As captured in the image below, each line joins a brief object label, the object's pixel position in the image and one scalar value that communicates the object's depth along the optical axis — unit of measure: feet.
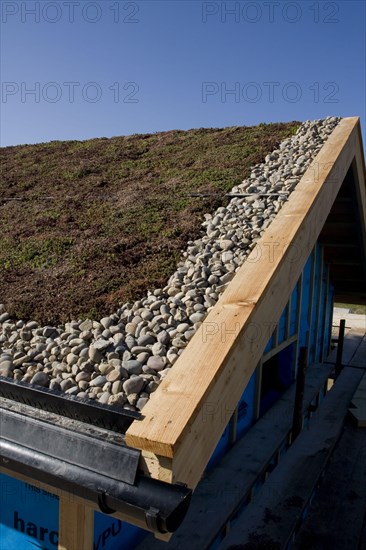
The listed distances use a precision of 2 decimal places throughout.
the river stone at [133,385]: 8.71
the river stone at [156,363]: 9.34
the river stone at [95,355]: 9.95
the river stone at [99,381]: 9.14
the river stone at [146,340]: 10.19
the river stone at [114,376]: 9.16
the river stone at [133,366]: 9.36
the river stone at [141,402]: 8.32
